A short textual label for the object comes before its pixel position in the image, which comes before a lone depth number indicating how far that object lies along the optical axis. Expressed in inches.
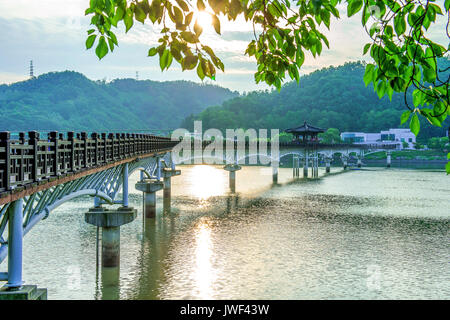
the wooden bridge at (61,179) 519.2
